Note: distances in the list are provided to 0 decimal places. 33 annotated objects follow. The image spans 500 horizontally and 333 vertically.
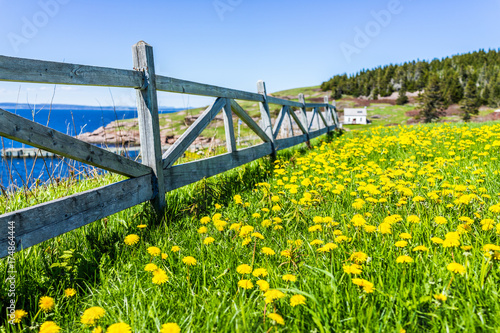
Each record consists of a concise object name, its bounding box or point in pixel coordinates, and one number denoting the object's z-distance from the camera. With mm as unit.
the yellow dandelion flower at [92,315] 1211
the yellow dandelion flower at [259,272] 1481
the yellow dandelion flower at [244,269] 1543
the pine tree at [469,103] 65225
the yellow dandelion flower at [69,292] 1621
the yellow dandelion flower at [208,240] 1938
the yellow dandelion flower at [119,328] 1080
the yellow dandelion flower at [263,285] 1323
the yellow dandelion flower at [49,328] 1186
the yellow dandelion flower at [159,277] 1451
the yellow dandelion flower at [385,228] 1862
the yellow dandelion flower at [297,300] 1265
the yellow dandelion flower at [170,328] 1089
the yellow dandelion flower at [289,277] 1449
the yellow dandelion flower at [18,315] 1381
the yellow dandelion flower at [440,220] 1910
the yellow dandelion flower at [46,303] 1477
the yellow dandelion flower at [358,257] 1590
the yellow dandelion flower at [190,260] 1735
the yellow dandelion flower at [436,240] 1646
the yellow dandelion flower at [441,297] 1208
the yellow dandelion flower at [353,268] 1417
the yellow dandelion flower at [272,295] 1261
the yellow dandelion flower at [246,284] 1448
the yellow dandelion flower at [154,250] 1734
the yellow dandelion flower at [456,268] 1358
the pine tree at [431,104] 67562
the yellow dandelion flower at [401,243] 1658
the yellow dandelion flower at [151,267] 1545
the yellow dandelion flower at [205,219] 2319
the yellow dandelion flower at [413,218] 2004
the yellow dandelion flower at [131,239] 1955
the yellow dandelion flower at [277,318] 1135
